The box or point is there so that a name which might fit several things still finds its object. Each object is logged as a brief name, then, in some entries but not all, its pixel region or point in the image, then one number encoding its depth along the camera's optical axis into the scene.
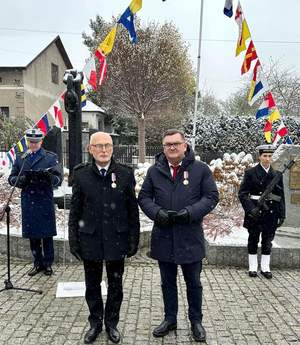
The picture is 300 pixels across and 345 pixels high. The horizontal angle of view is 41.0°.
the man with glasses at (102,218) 3.56
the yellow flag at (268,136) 8.36
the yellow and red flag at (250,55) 7.85
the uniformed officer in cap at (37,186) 5.30
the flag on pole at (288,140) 9.06
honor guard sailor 5.39
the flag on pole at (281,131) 8.14
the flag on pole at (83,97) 6.73
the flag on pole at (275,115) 8.05
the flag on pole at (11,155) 7.88
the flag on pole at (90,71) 7.32
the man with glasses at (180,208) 3.62
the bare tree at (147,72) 24.31
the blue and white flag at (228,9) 8.05
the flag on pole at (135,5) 7.37
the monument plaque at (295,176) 7.00
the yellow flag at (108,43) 7.56
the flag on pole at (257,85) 7.79
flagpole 9.82
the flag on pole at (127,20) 7.46
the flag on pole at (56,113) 7.20
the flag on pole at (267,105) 8.05
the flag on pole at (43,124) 7.07
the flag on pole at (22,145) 7.33
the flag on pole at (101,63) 7.66
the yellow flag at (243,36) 7.86
